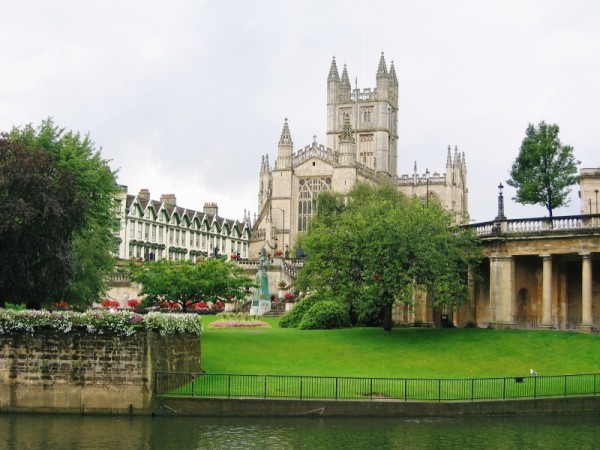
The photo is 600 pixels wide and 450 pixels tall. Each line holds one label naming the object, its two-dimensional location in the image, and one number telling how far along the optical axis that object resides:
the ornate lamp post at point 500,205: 53.88
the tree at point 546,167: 76.94
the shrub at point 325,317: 56.21
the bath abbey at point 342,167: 133.75
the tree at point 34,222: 43.09
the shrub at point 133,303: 80.50
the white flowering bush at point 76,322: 36.97
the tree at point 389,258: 50.84
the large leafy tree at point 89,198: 57.32
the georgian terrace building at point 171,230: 122.56
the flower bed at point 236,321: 58.25
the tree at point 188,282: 69.19
